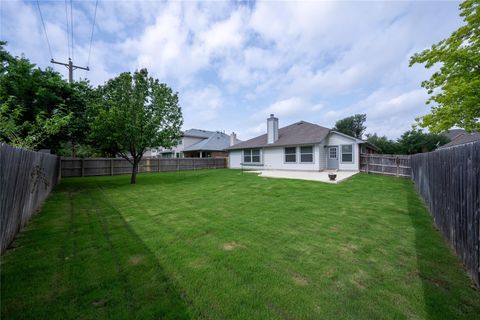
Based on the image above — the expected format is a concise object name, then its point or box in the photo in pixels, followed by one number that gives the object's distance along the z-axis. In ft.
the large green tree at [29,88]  30.83
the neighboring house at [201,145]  92.07
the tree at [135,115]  34.96
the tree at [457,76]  23.24
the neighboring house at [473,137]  57.84
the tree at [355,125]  133.69
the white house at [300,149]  51.01
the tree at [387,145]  99.35
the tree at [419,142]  93.76
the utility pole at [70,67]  46.90
